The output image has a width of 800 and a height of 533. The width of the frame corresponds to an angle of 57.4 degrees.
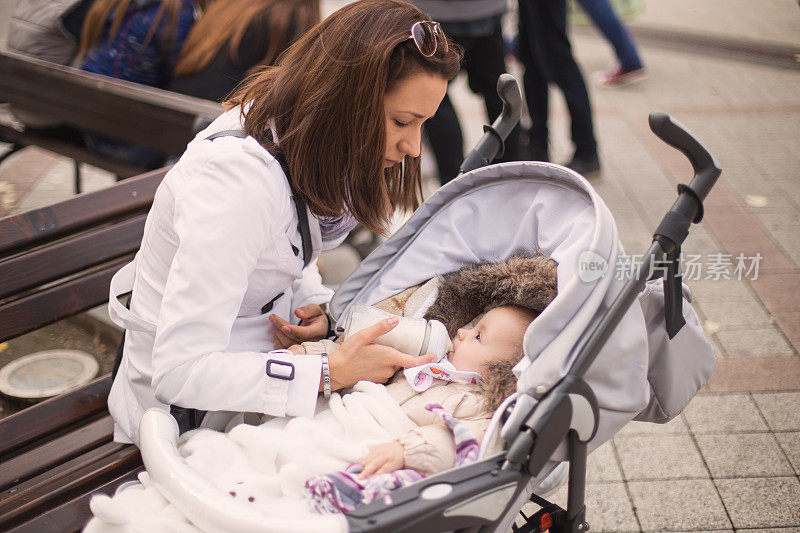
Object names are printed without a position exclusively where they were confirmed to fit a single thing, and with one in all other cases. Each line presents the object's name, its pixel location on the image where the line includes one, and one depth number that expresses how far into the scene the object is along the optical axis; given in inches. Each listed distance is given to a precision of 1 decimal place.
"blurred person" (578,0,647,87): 239.8
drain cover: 119.3
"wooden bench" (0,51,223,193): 114.8
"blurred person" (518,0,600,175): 181.3
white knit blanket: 58.2
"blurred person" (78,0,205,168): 120.3
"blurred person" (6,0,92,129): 125.6
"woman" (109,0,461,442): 64.4
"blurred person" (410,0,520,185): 151.3
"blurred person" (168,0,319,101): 119.3
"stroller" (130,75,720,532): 55.8
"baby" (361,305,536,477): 63.1
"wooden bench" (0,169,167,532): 71.1
